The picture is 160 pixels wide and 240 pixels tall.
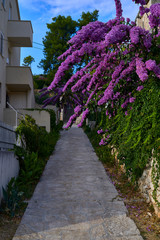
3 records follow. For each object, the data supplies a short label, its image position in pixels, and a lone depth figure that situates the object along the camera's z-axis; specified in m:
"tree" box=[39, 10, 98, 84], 31.23
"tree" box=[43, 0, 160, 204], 4.95
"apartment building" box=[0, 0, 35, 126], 12.83
